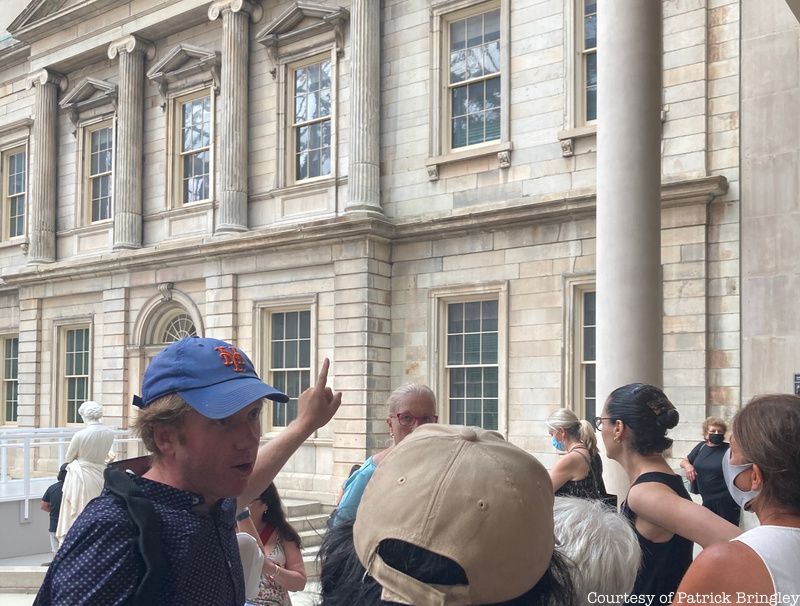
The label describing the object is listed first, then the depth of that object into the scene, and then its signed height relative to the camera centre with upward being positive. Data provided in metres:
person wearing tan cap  1.57 -0.33
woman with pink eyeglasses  4.86 -0.40
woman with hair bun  2.92 -0.55
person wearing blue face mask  5.68 -0.79
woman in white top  2.00 -0.41
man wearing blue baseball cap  1.82 -0.36
